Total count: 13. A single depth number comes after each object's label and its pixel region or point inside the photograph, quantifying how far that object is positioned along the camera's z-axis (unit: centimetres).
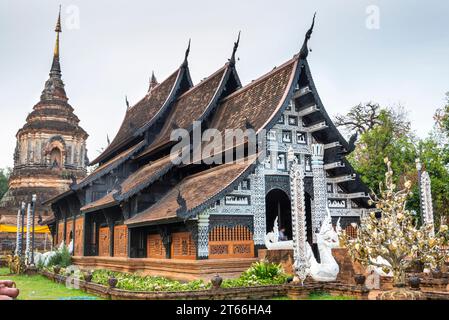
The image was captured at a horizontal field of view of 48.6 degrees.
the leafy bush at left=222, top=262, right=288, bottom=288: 1241
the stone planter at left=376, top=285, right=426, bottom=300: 760
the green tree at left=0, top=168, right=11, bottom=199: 6059
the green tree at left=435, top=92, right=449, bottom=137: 2589
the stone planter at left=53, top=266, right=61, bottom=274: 1850
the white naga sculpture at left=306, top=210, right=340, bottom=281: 1253
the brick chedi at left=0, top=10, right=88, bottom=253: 3584
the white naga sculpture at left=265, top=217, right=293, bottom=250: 1388
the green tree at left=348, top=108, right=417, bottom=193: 2662
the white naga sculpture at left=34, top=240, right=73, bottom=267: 2197
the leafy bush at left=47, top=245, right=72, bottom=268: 2123
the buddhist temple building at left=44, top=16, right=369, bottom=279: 1380
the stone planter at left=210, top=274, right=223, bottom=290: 1141
